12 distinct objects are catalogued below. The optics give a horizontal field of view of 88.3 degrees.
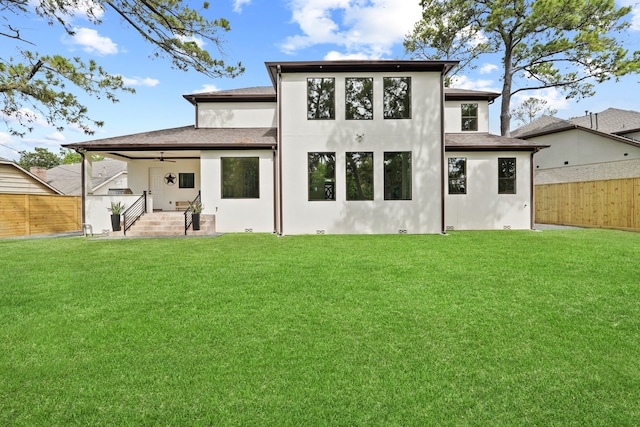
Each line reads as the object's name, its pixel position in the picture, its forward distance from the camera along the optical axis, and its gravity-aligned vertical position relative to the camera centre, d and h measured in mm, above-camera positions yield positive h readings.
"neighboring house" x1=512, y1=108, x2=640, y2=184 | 17234 +3291
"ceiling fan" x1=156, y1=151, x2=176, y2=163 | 14712 +2419
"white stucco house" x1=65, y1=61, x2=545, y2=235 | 12281 +1965
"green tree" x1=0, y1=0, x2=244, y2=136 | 9750 +5309
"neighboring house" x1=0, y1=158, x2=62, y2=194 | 18016 +1745
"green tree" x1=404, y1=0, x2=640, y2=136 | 17953 +10132
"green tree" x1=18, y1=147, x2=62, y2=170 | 49938 +8149
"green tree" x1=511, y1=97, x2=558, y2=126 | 39647 +12114
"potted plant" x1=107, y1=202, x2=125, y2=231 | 12359 -102
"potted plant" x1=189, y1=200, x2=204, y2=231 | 12203 -199
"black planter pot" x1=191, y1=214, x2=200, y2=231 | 12203 -384
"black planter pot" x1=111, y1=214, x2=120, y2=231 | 12344 -436
